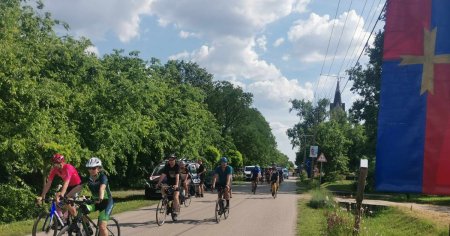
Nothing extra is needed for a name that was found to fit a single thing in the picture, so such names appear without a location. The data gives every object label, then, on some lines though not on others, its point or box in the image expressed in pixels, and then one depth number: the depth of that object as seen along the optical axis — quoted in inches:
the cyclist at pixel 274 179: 1113.4
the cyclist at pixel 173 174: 555.8
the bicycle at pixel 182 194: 652.2
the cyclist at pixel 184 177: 700.8
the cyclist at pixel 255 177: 1269.9
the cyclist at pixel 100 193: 327.3
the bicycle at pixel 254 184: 1269.7
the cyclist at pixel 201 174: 1002.1
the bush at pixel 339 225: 413.1
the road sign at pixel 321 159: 1461.2
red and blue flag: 201.6
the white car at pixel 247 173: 2623.0
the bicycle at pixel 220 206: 590.9
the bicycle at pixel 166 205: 545.6
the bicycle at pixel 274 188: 1118.0
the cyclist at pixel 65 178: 367.6
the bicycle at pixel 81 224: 330.3
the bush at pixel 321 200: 767.5
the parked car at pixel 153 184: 946.1
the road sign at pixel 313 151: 1559.3
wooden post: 400.8
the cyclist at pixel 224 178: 599.8
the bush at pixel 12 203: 655.8
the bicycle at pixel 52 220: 379.0
